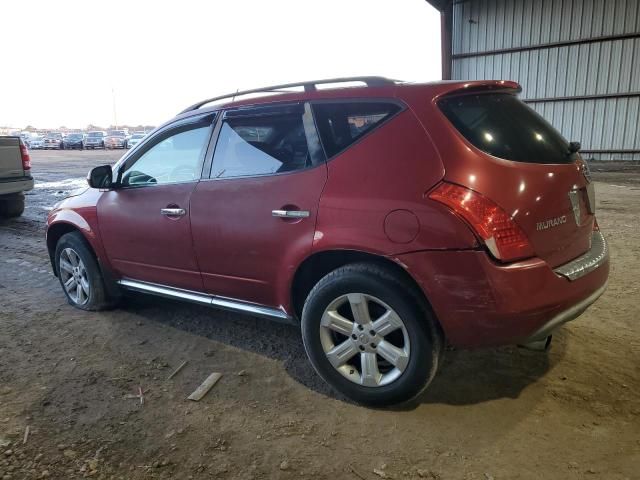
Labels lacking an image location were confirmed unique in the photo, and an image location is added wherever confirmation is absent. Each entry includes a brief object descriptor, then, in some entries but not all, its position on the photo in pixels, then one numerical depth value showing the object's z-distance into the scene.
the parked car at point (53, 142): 44.34
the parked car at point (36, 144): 45.09
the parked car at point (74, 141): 43.60
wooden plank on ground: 2.93
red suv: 2.37
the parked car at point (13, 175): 8.55
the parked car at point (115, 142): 42.97
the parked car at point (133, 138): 43.84
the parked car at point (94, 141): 42.78
